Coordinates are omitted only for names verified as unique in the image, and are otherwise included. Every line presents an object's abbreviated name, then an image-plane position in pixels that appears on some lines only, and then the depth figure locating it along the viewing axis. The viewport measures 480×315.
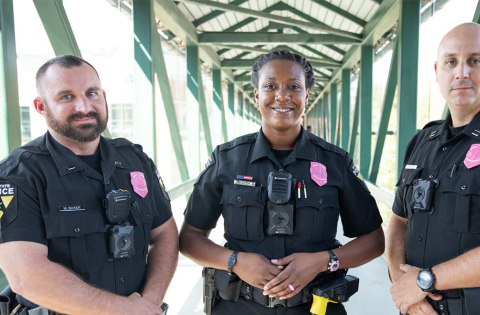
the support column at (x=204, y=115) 6.21
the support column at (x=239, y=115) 13.73
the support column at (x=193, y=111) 6.02
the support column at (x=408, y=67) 3.78
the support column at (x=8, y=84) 1.88
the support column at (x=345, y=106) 8.09
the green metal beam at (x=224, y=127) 8.78
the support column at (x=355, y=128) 6.48
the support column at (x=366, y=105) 5.81
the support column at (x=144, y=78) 3.87
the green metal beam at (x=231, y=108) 11.12
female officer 1.54
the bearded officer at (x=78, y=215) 1.23
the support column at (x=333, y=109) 11.03
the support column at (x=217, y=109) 8.17
